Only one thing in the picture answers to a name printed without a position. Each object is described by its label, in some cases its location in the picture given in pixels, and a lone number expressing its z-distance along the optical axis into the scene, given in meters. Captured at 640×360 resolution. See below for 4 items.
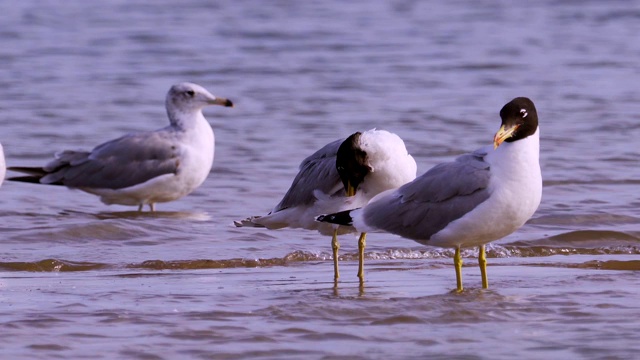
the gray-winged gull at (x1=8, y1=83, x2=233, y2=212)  21.08
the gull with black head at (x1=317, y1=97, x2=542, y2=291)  13.08
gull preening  14.45
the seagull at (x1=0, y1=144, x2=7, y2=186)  19.69
